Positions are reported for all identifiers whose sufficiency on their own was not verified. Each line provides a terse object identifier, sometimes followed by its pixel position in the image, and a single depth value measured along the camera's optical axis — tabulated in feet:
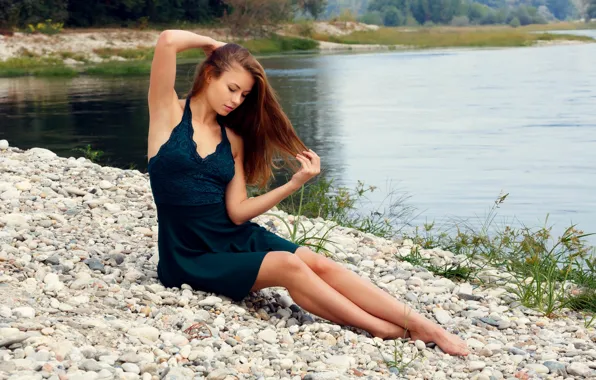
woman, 16.34
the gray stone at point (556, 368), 15.37
